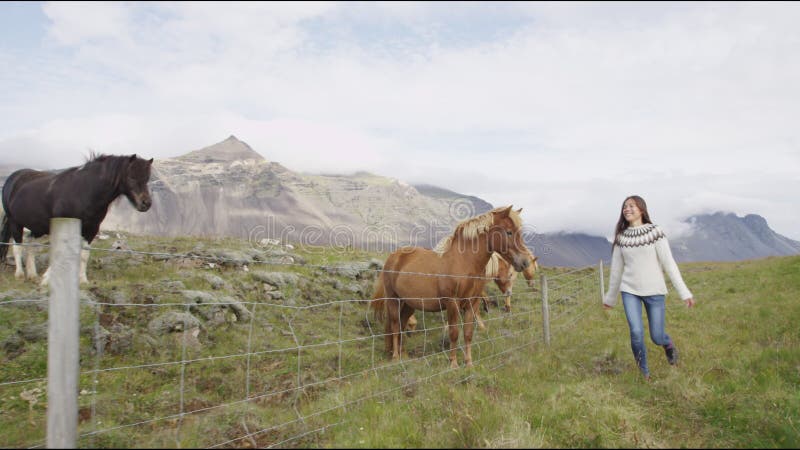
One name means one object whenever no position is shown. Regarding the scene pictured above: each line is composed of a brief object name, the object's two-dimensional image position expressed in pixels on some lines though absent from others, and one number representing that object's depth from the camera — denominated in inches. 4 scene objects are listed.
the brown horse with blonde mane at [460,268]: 264.7
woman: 215.5
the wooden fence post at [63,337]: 94.6
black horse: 304.7
